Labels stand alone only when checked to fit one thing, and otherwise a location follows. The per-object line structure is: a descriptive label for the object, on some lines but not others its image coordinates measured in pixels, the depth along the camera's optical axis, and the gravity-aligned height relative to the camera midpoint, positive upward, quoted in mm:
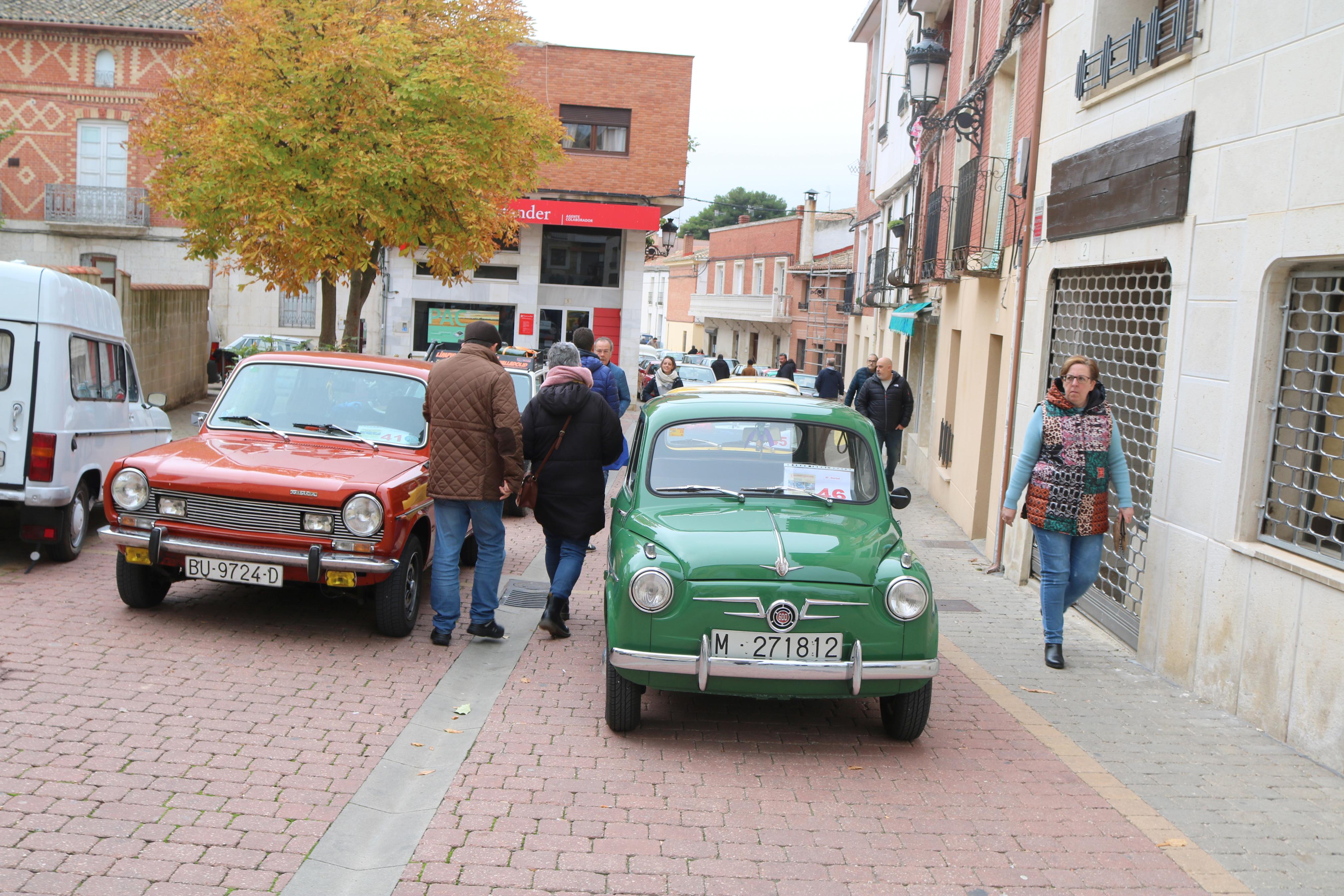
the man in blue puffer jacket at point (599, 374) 10469 -321
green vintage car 5289 -1218
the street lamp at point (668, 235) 28844 +2768
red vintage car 6566 -1170
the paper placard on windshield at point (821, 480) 6352 -718
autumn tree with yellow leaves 14289 +2497
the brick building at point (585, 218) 29672 +3165
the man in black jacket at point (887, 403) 14508 -602
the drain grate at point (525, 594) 8430 -1995
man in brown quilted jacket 6852 -753
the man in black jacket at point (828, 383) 18375 -495
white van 8023 -745
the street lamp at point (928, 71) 15102 +3842
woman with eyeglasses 7133 -727
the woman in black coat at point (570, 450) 7199 -719
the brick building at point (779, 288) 52156 +3166
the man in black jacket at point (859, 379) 15594 -336
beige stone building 5773 +163
